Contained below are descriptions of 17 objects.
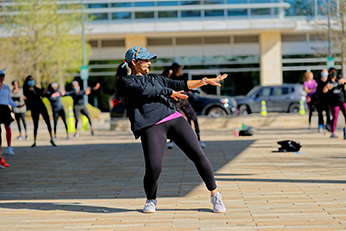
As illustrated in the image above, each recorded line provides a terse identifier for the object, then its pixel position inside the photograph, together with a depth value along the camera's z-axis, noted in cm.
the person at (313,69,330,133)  1318
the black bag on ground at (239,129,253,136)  1540
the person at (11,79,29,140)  1531
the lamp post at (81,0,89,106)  2740
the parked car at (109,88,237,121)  2175
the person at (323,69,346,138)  1246
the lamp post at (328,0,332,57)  2839
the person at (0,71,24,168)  1021
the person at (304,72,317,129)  1609
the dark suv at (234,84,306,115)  2522
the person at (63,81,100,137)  1653
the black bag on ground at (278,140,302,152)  1048
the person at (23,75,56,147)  1298
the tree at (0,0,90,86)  2950
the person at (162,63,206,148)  1062
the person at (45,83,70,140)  1424
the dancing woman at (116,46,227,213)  499
